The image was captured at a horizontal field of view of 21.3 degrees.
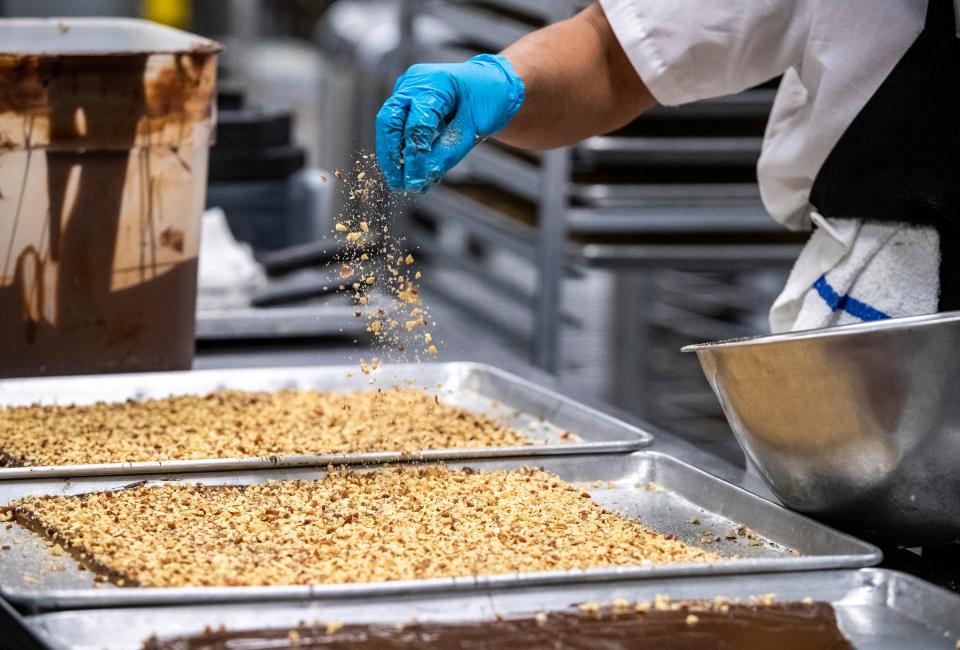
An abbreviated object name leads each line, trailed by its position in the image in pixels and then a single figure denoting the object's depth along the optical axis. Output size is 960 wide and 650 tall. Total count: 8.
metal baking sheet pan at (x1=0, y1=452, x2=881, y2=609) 2.02
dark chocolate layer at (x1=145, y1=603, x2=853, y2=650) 1.98
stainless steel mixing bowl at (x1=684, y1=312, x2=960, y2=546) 2.06
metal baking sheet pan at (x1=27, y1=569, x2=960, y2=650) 1.99
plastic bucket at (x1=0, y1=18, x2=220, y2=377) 2.56
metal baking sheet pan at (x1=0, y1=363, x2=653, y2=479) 2.35
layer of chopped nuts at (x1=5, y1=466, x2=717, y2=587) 2.09
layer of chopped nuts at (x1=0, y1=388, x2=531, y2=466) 2.39
